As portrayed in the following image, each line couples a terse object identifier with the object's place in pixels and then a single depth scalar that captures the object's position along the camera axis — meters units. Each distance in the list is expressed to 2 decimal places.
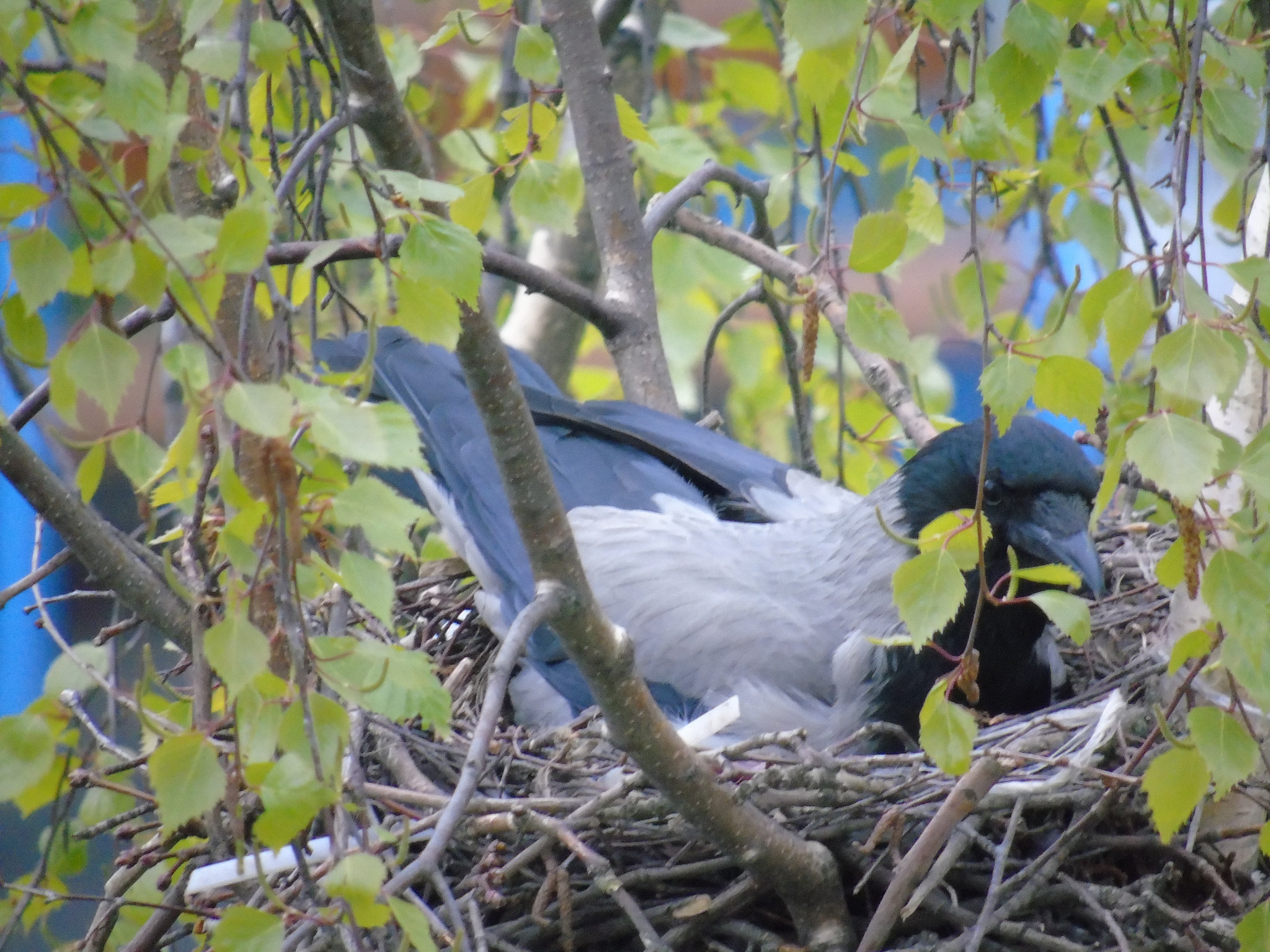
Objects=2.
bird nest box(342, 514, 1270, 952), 9.75
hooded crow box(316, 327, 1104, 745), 10.01
